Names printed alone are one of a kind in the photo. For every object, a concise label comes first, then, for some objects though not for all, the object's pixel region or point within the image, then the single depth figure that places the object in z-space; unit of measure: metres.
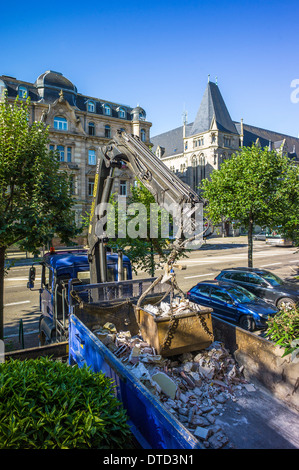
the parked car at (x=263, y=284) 12.98
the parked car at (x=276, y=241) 43.03
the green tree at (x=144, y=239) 13.14
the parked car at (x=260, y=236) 51.29
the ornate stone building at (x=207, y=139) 61.25
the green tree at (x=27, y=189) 8.09
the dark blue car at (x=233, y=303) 10.36
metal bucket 5.40
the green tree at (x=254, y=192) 16.62
